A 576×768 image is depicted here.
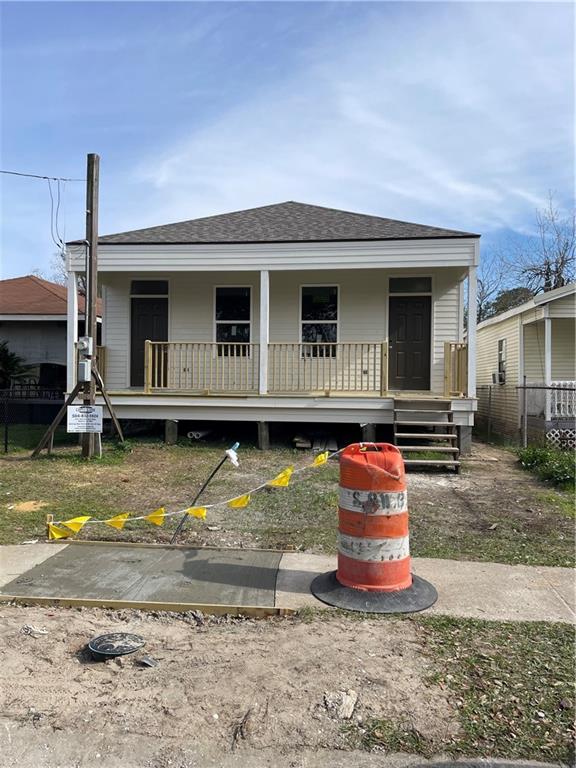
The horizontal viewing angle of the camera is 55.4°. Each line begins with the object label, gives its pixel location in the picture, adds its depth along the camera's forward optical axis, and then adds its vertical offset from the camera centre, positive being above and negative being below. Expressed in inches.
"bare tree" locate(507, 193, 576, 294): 1270.9 +273.8
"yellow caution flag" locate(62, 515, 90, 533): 180.4 -45.5
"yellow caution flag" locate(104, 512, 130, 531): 183.3 -45.8
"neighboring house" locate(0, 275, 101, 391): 666.8 +56.0
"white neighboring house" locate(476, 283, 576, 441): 502.3 +24.7
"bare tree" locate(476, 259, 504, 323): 1556.3 +244.0
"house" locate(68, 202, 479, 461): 409.1 +60.7
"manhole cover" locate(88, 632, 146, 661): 118.5 -57.8
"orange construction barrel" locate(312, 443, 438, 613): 149.9 -41.6
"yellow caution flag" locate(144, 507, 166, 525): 180.9 -43.8
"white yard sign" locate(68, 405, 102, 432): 354.0 -21.6
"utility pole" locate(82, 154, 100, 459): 357.4 +88.1
